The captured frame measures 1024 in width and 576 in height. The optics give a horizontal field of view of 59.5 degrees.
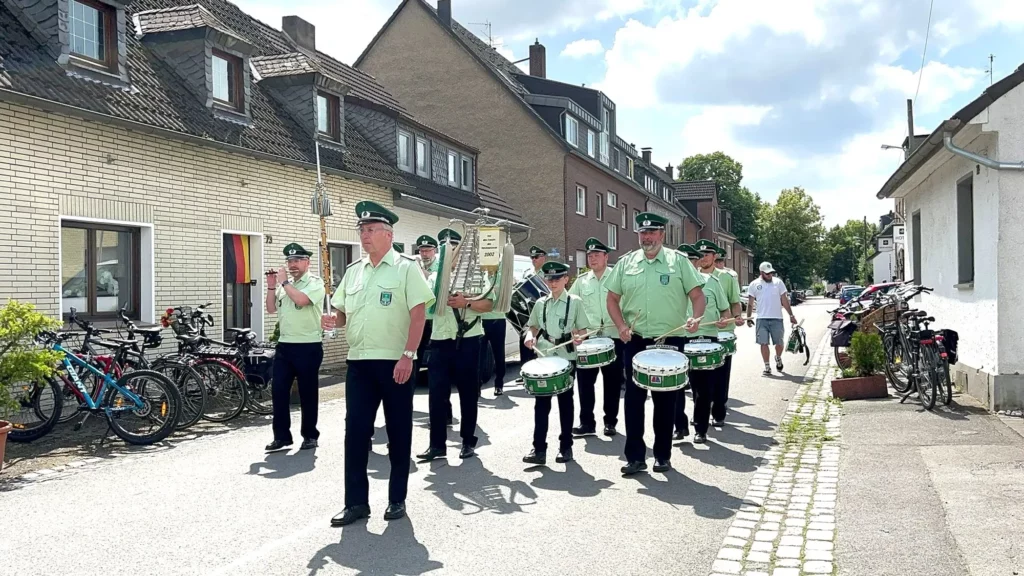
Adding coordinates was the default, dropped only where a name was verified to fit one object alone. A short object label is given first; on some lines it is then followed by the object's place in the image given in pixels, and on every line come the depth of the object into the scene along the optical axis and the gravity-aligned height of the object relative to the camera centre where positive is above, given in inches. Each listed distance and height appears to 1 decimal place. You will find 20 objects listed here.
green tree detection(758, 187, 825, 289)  3563.0 +184.2
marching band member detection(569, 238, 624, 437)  346.0 -18.6
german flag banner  578.9 +19.7
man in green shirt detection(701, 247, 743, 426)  374.3 -11.3
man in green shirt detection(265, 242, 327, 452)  334.3 -25.8
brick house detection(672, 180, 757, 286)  2898.6 +256.4
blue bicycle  349.4 -42.6
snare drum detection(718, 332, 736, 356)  371.9 -24.2
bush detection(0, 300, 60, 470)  309.1 -21.7
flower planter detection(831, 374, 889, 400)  446.0 -52.9
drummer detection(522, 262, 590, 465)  308.2 -13.8
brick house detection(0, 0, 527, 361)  419.5 +77.2
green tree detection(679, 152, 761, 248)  3412.9 +380.5
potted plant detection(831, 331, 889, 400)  444.1 -46.5
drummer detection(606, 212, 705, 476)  282.0 -6.6
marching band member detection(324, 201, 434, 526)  231.8 -15.7
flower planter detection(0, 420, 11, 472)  297.6 -46.9
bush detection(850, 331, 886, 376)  443.2 -35.8
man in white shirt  569.9 -13.9
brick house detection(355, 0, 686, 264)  1316.4 +262.5
